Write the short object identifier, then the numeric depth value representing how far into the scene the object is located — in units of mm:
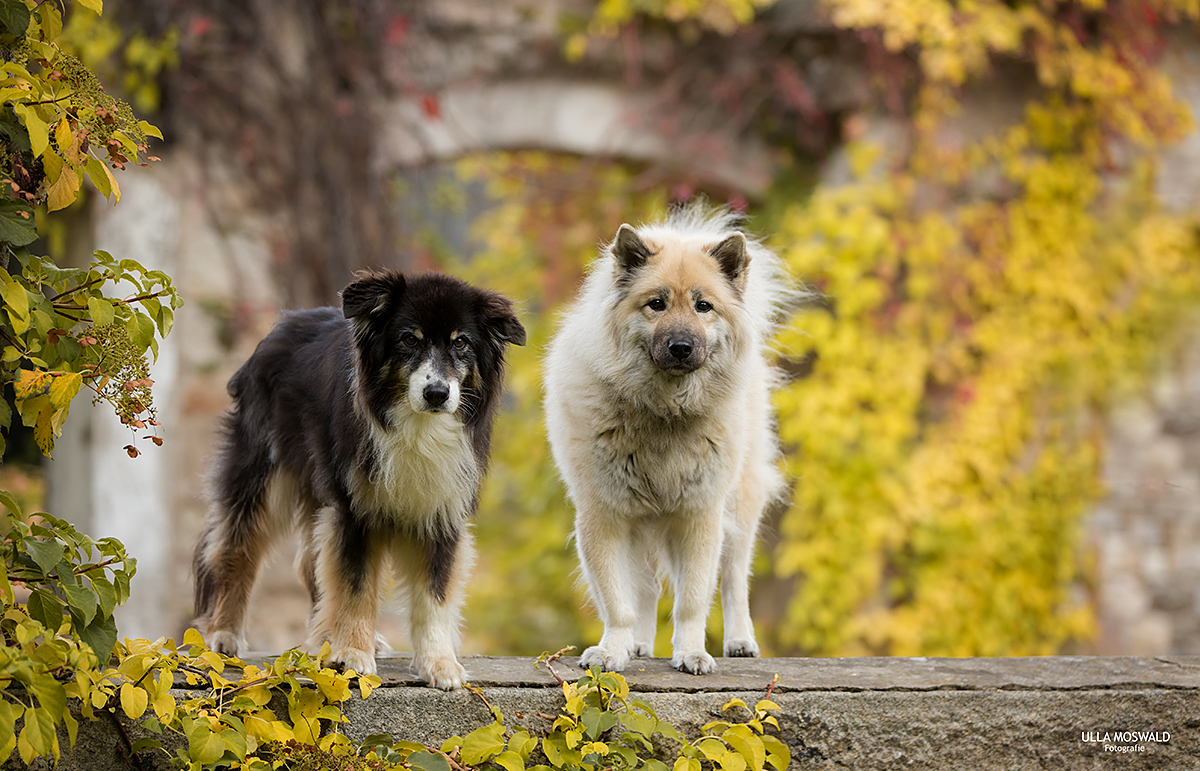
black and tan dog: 5707
